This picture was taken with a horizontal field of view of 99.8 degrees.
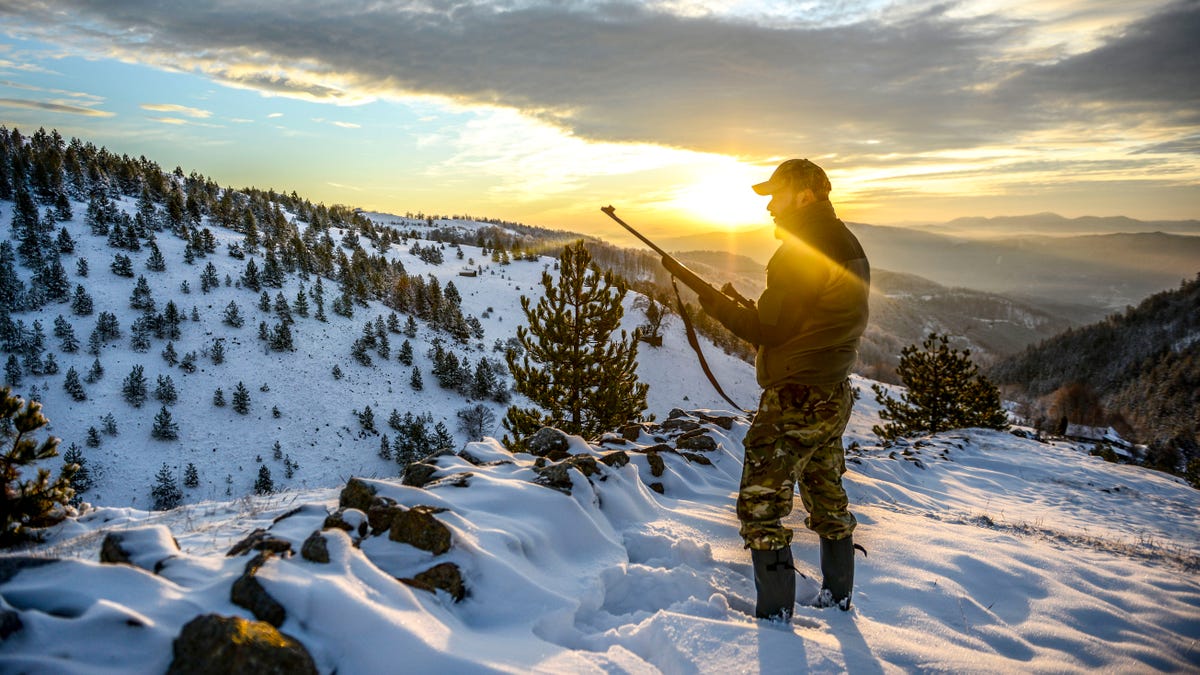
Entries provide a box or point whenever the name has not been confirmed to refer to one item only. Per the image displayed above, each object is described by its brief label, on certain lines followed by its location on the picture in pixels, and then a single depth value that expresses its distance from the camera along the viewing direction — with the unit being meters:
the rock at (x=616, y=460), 5.32
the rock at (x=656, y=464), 6.20
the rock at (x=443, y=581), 2.69
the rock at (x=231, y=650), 1.71
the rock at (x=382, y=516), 3.12
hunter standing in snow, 3.19
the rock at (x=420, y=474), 4.44
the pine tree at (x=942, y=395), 19.81
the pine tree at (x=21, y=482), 3.64
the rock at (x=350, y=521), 2.98
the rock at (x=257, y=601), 2.04
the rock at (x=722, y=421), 9.26
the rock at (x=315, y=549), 2.51
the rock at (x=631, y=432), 8.08
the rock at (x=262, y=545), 2.63
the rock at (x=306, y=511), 3.33
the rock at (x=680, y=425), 9.05
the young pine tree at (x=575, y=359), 12.88
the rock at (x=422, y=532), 2.95
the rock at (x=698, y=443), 7.62
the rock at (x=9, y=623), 1.68
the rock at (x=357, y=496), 3.36
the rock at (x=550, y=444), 5.99
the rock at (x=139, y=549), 2.42
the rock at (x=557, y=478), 4.40
